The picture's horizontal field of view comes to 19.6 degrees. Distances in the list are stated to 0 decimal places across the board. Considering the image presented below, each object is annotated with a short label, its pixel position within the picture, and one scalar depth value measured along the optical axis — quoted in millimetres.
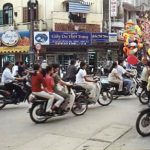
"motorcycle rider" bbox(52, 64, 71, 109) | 11375
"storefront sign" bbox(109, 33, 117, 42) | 35778
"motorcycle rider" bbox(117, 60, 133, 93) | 16297
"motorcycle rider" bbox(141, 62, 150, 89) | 14633
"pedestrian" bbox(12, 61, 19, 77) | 20069
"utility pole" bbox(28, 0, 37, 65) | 26531
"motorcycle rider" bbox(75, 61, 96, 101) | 13190
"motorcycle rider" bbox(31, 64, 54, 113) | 10789
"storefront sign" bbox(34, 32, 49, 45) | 32438
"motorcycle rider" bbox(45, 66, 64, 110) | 10969
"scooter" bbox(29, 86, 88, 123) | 10730
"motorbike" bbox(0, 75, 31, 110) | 13469
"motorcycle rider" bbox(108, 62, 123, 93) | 15984
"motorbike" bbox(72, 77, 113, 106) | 12891
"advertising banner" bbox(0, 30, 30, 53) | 33062
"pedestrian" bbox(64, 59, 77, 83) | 17875
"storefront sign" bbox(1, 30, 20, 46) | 33094
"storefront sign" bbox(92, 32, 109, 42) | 34591
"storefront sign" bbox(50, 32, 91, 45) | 32656
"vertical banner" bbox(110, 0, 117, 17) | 36406
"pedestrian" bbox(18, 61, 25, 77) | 21312
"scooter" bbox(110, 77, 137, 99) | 16016
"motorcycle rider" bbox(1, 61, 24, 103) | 13672
